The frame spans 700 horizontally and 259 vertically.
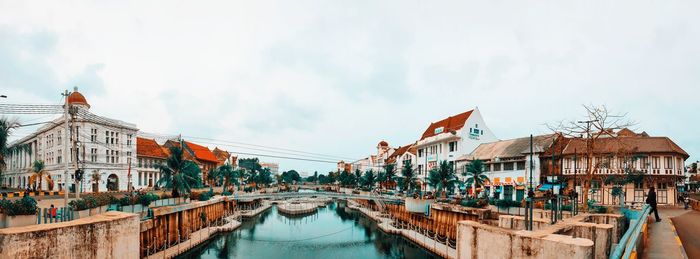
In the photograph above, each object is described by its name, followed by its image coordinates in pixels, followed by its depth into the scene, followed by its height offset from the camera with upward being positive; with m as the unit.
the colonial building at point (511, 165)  56.16 -3.39
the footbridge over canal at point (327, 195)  61.04 -9.04
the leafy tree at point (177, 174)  46.81 -3.98
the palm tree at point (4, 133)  33.72 +0.82
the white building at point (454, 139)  69.69 +0.83
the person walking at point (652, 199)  20.37 -3.08
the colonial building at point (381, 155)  123.44 -3.97
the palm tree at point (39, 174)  61.24 -5.36
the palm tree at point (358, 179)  124.61 -12.11
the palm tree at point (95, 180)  60.40 -6.20
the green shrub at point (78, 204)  25.50 -4.32
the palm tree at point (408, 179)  74.69 -7.44
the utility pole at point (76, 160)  27.83 -1.40
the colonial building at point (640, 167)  47.75 -3.10
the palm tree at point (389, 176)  92.31 -8.17
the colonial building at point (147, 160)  73.38 -3.74
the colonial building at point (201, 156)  95.23 -3.46
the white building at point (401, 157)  86.38 -3.70
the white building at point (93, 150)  60.44 -1.37
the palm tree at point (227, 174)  90.06 -8.04
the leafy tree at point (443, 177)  59.94 -5.61
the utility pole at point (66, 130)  25.85 +0.84
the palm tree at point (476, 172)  53.91 -4.15
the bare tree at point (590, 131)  32.50 +1.14
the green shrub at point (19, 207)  20.84 -3.69
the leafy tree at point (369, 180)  103.12 -10.59
